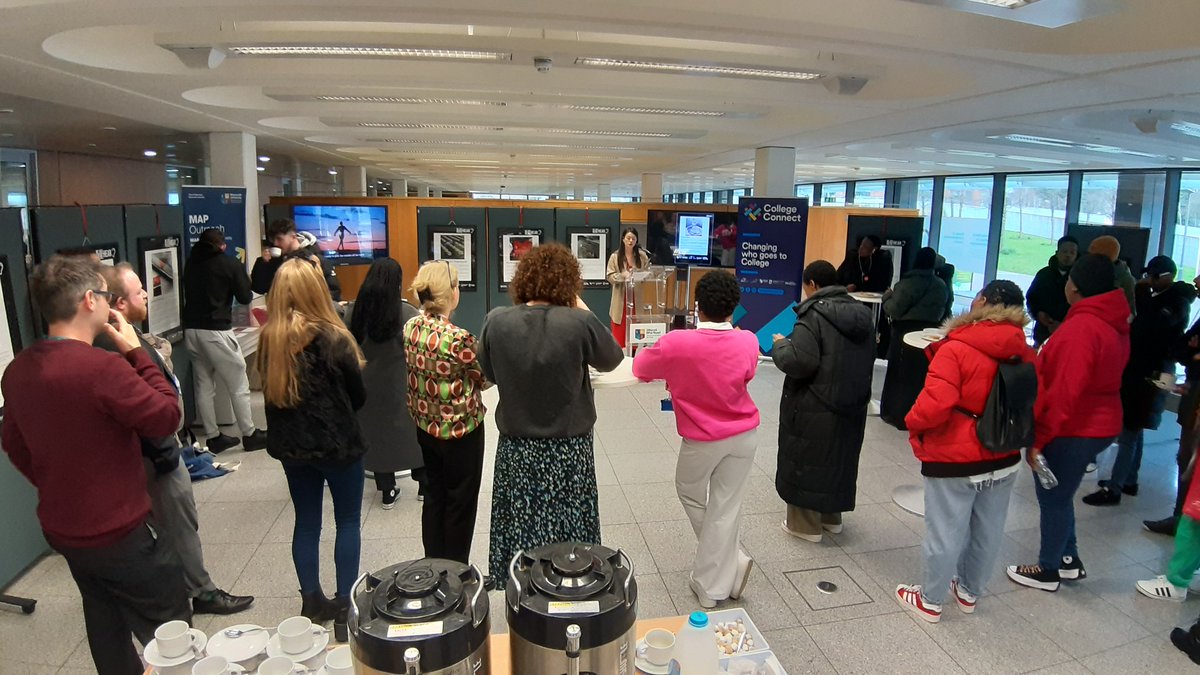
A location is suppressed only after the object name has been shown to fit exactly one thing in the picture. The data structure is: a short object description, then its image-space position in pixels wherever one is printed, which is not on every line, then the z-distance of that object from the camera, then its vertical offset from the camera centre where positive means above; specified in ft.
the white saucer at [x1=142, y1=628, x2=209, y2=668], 5.17 -3.30
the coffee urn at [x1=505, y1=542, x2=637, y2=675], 4.29 -2.41
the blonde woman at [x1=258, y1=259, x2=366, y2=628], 8.20 -1.88
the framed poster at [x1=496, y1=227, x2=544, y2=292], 27.48 +0.13
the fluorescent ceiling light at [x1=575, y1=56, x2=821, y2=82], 13.24 +3.69
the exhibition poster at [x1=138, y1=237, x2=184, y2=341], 16.25 -1.19
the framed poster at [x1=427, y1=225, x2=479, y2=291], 27.25 -0.06
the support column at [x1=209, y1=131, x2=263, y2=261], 24.31 +2.77
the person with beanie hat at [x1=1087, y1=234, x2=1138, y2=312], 13.11 -0.10
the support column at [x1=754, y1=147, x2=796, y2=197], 28.45 +3.47
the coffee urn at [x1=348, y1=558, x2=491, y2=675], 4.02 -2.37
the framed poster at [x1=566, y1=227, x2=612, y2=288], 27.89 -0.18
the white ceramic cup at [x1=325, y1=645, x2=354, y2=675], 4.91 -3.17
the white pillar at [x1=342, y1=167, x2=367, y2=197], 49.24 +4.75
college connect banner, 25.80 -0.40
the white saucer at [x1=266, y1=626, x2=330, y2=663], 5.33 -3.32
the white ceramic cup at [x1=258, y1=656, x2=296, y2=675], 5.10 -3.29
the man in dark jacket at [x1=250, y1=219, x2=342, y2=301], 16.67 -0.29
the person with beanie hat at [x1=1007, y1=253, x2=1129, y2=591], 10.31 -2.02
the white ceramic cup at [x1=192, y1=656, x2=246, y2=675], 4.86 -3.15
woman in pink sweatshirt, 9.56 -2.37
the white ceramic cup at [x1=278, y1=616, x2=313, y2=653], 5.35 -3.20
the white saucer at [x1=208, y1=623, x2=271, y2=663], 5.35 -3.33
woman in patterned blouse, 9.04 -2.29
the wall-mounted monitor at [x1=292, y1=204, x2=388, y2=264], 27.27 +0.51
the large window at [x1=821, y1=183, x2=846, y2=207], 59.81 +5.61
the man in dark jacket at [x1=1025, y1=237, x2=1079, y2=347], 18.81 -0.95
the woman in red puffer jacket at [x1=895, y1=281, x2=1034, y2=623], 9.53 -2.89
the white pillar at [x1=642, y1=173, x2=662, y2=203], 49.73 +4.78
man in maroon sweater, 6.32 -2.06
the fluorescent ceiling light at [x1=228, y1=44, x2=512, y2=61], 12.42 +3.63
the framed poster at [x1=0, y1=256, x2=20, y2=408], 10.70 -1.43
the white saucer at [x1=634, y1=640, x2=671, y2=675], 5.25 -3.32
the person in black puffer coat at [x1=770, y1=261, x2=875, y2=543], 11.27 -2.45
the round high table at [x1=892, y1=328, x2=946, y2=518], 13.89 -5.26
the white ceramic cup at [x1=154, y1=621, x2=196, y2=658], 5.21 -3.16
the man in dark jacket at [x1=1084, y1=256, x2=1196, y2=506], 14.16 -2.24
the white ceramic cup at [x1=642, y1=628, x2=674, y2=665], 5.28 -3.18
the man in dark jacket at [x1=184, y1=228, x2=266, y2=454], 16.48 -2.32
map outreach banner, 20.01 +0.81
